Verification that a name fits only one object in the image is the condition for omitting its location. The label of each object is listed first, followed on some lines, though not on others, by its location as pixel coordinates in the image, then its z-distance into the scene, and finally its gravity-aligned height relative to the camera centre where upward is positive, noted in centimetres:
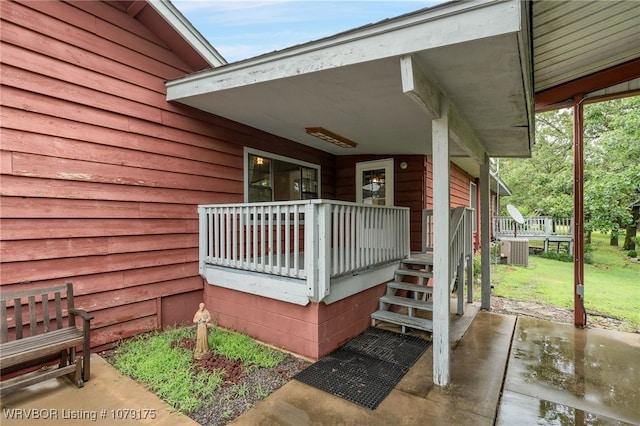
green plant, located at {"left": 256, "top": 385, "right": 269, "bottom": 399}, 249 -150
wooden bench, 231 -104
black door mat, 259 -152
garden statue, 315 -129
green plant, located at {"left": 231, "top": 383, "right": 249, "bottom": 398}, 250 -150
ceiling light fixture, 461 +127
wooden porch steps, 390 -120
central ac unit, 973 -121
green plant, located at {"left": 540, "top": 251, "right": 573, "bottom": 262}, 1095 -155
